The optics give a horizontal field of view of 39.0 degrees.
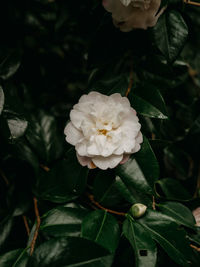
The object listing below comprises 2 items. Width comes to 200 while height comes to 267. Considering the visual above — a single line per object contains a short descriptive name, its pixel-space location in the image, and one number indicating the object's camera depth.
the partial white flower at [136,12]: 0.79
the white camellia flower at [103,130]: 0.73
